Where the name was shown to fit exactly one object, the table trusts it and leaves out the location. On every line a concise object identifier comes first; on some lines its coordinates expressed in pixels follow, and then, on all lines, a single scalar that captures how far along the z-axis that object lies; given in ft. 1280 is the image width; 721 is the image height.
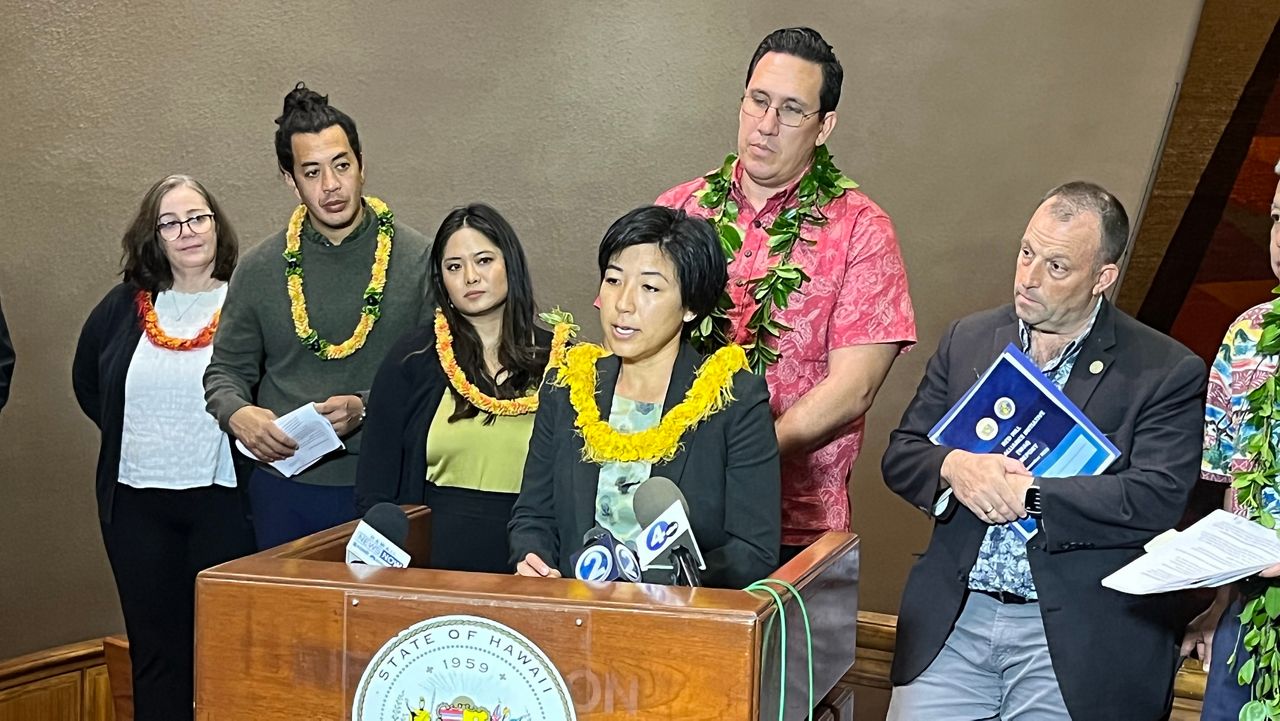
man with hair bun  11.14
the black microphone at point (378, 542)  6.77
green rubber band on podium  5.70
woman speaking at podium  7.23
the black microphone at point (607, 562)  6.39
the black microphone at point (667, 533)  6.06
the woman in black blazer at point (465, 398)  9.55
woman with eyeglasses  12.21
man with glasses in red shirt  9.16
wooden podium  5.41
